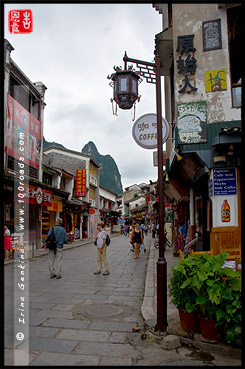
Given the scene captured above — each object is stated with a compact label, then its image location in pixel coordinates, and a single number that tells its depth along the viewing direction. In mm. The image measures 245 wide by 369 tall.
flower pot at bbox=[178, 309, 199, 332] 4395
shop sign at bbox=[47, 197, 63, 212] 21941
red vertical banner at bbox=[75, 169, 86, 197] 31016
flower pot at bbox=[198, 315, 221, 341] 4059
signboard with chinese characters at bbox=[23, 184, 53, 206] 16478
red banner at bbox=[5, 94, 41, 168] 14633
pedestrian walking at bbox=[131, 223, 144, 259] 14820
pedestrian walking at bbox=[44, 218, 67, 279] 9297
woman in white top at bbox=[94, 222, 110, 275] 10078
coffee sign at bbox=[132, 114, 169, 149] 6051
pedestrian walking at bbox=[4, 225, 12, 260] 13383
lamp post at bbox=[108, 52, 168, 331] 4699
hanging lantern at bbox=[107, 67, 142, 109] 7051
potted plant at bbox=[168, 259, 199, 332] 4259
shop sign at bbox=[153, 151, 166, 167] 12076
